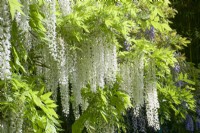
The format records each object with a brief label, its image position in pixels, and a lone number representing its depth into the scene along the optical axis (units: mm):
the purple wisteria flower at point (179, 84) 9162
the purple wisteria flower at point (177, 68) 8863
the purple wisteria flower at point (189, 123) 10195
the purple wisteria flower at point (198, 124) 10595
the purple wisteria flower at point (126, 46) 6614
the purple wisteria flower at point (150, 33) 8070
